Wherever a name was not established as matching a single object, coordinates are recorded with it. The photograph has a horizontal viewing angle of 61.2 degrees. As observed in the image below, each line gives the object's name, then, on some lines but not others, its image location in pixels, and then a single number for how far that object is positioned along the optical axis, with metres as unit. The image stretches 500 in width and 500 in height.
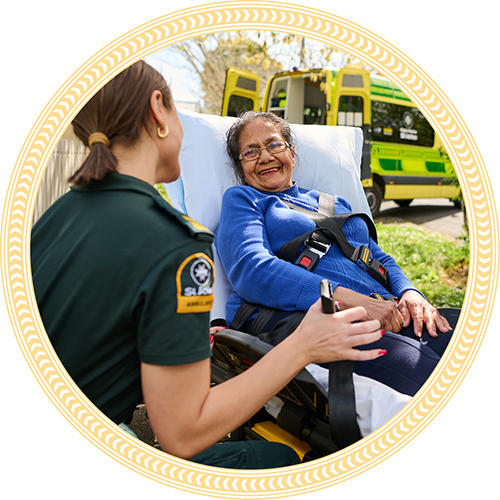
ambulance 8.45
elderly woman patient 1.69
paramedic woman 1.01
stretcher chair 1.52
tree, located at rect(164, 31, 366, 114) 7.58
